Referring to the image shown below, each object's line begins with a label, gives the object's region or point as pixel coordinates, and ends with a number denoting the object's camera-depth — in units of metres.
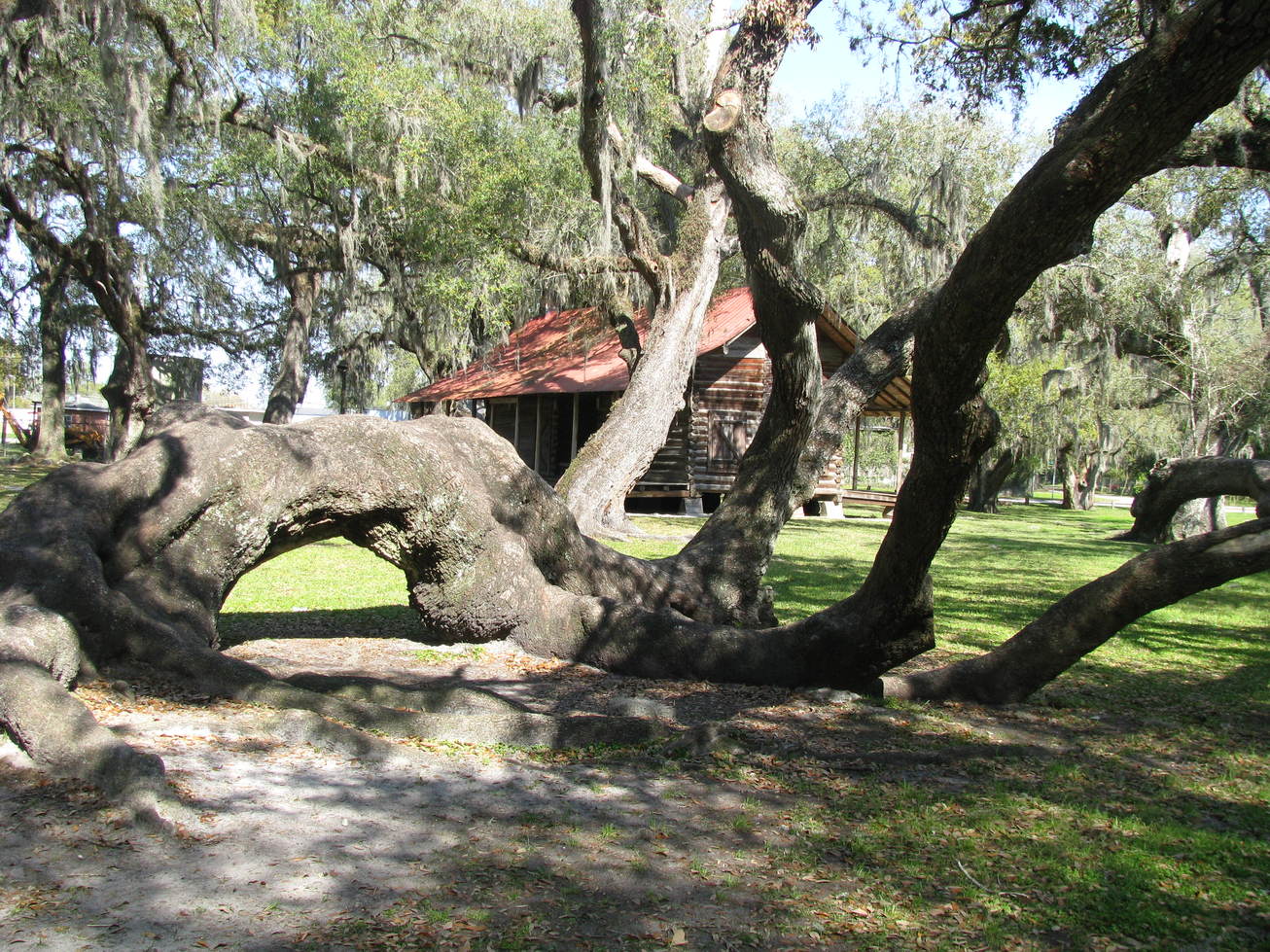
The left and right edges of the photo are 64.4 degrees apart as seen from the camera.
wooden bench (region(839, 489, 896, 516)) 32.12
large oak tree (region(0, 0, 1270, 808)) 4.15
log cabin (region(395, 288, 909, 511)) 24.91
